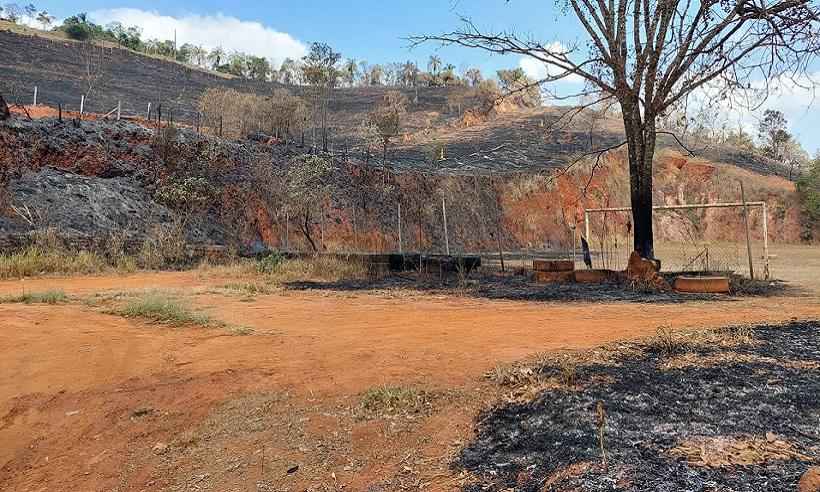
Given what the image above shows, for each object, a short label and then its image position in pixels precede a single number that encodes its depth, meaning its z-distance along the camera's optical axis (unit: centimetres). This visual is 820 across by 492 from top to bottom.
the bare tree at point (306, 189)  1798
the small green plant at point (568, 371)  400
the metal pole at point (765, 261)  1155
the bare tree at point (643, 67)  1082
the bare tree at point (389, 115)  3190
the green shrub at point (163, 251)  1459
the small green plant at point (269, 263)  1351
